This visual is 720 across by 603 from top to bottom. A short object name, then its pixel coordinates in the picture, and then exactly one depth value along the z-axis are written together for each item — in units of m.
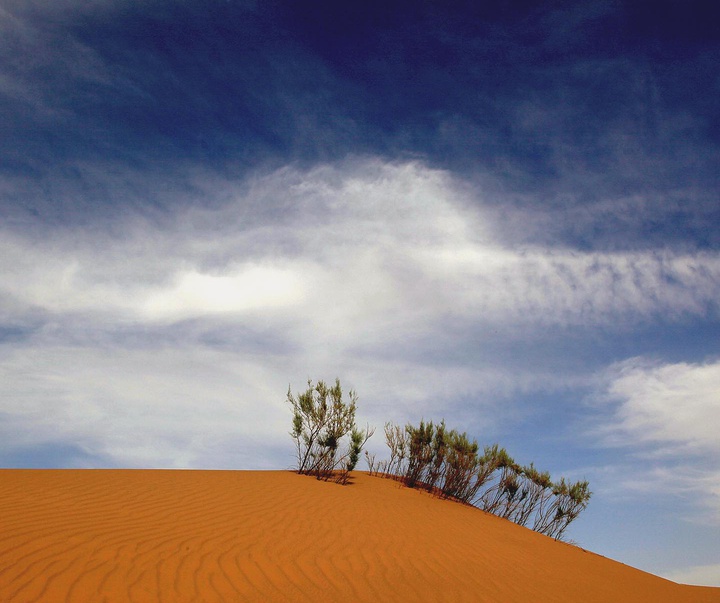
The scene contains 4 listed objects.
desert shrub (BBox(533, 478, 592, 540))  15.60
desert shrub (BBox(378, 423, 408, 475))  15.34
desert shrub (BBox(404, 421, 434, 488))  15.13
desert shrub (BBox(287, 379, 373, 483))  14.32
